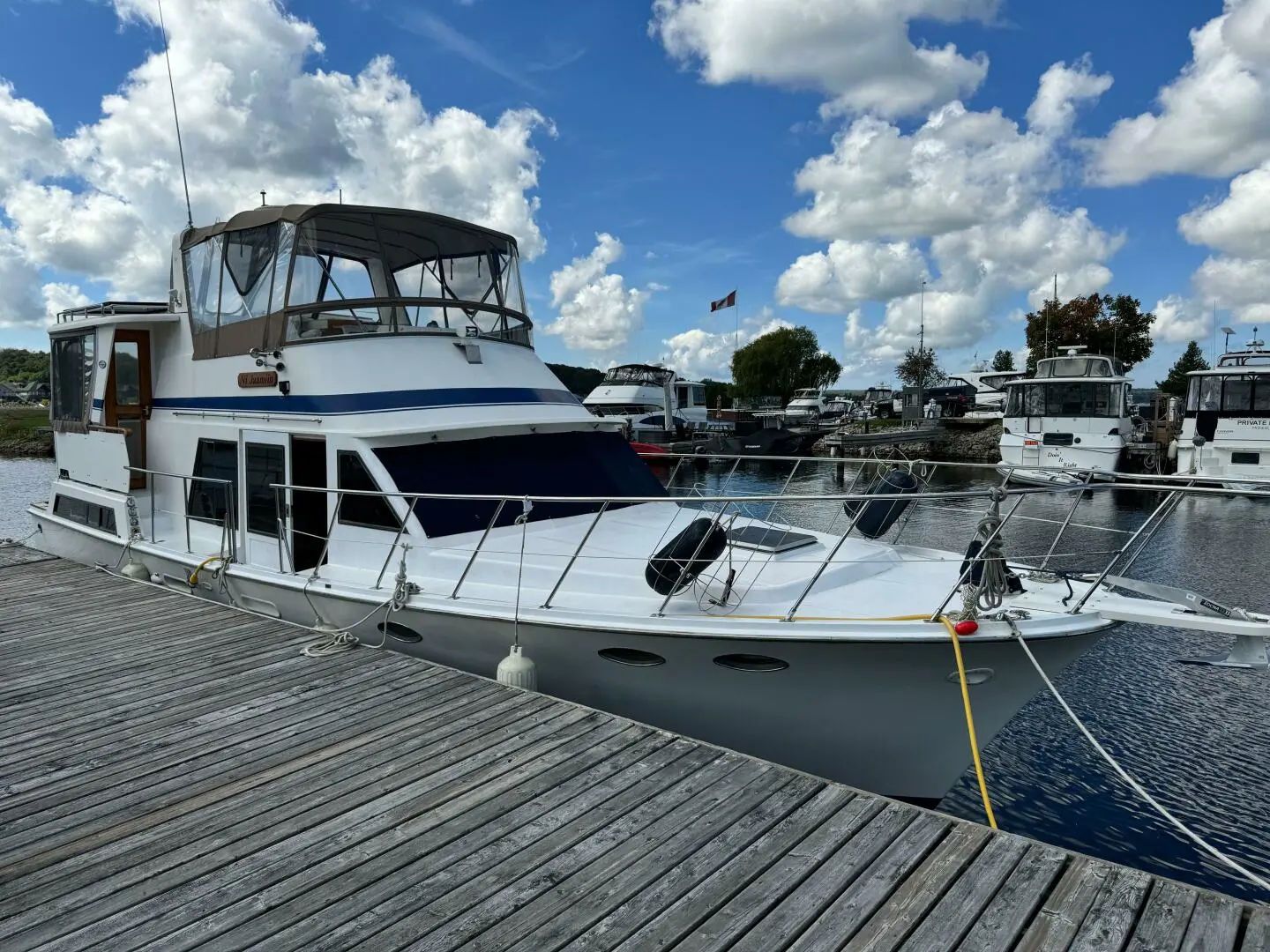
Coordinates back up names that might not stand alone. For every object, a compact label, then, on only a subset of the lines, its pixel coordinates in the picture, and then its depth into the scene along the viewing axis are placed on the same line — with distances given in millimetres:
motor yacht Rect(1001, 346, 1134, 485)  24250
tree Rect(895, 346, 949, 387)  66000
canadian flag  35938
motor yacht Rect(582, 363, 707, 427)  36562
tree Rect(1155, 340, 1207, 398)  56406
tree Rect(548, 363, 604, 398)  60522
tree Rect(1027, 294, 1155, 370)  42188
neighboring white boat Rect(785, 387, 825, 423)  46012
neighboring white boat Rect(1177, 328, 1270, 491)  21641
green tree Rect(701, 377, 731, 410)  72056
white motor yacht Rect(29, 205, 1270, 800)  4648
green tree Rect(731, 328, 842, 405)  71875
